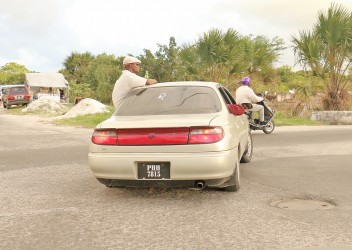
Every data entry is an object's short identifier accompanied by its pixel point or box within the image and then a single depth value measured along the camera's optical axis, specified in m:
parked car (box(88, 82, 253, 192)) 4.52
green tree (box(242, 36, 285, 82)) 22.23
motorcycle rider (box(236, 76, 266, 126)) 11.55
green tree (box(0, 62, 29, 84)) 110.63
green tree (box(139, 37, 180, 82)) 28.67
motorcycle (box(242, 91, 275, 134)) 12.29
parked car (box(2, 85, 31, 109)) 30.55
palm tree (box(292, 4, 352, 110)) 16.96
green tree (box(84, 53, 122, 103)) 36.44
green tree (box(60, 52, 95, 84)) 62.78
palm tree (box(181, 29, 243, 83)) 19.77
